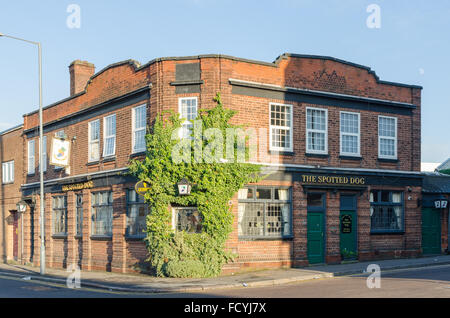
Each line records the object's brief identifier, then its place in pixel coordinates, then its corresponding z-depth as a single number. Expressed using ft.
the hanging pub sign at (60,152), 82.79
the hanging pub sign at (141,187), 66.18
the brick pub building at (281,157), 66.90
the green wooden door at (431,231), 81.76
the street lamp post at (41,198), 73.15
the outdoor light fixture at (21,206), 97.81
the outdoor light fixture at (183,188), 63.00
